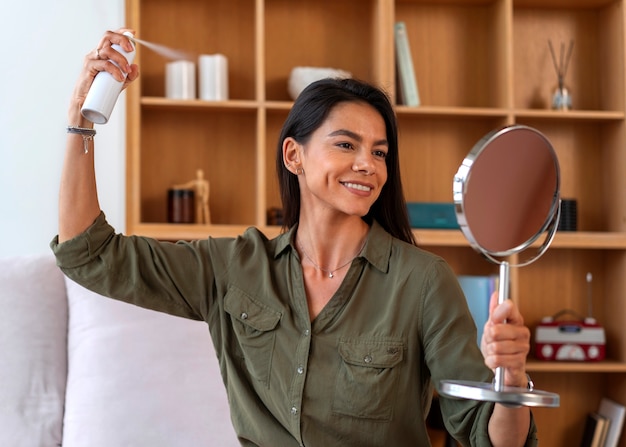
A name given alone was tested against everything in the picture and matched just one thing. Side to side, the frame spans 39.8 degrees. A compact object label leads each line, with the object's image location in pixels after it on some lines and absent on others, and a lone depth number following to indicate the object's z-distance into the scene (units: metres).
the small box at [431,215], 3.33
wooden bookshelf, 3.37
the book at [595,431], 3.45
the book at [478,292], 3.32
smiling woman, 1.59
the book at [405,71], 3.32
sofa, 2.15
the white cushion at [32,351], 2.19
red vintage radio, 3.38
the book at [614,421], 3.40
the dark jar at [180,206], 3.23
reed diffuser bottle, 3.49
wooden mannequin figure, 3.30
